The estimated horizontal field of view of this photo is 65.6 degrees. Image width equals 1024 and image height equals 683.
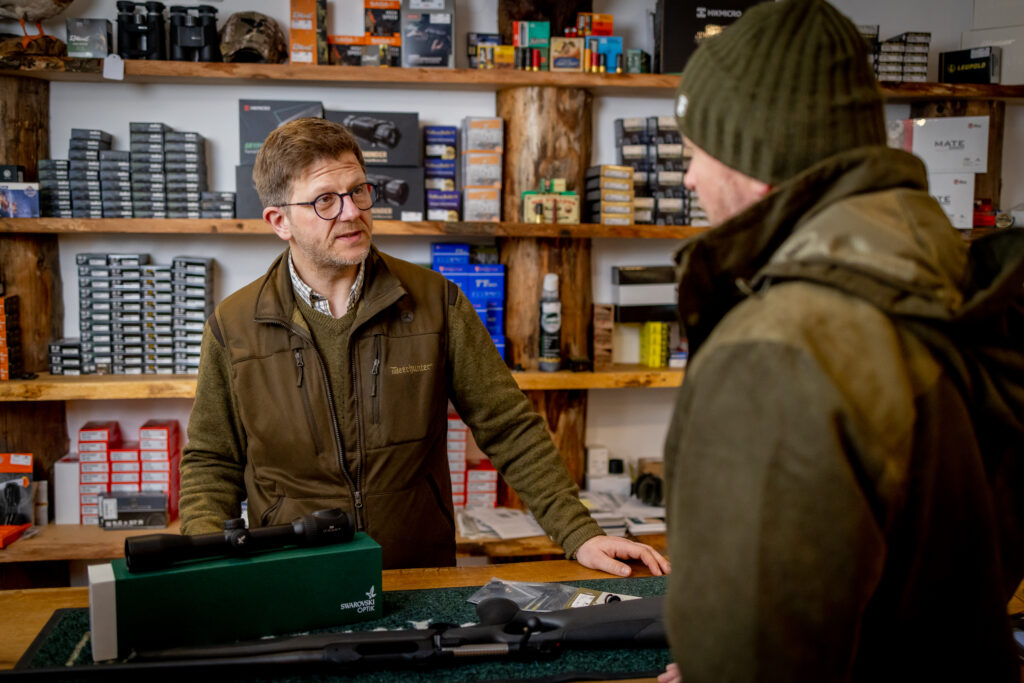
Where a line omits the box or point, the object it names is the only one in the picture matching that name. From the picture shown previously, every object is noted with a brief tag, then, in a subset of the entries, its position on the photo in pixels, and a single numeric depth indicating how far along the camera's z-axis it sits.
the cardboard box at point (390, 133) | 3.06
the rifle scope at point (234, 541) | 1.17
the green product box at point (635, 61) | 3.16
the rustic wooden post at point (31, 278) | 2.96
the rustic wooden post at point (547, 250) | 3.14
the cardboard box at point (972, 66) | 3.29
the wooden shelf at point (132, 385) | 2.83
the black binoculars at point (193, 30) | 2.89
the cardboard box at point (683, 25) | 3.11
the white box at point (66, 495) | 3.01
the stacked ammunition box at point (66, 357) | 3.01
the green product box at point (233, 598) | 1.15
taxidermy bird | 2.80
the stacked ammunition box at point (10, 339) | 2.90
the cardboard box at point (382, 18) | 3.05
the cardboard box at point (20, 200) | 2.87
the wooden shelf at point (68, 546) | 2.78
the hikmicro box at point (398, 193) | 3.06
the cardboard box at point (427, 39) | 3.02
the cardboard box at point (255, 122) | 3.00
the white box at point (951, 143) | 3.28
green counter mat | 1.15
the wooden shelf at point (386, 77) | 2.85
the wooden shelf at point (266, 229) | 2.84
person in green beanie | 0.67
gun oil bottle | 3.13
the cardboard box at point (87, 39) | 2.86
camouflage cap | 2.93
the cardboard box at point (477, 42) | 3.11
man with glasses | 1.83
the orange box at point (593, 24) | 3.14
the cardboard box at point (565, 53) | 3.08
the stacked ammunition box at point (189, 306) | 3.03
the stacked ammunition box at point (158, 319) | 3.00
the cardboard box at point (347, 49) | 3.04
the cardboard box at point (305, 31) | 2.97
